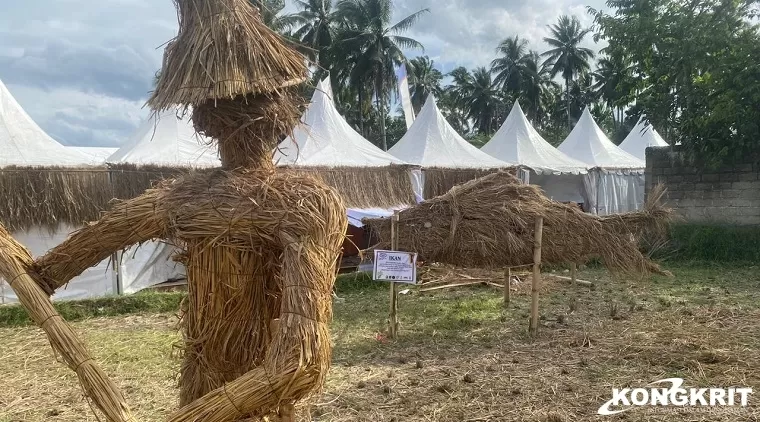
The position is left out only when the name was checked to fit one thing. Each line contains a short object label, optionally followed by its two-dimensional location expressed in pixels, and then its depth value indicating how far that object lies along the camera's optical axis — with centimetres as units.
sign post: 641
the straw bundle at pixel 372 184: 1161
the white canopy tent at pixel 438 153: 1410
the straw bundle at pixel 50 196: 851
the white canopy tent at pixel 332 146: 1181
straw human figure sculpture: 218
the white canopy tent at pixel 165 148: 986
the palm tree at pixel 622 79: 1361
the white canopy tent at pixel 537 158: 1570
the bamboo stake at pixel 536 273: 663
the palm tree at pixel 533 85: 3819
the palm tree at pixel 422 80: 3396
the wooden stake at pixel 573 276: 911
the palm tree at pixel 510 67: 3831
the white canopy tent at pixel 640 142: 2259
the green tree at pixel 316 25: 2836
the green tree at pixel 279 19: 2339
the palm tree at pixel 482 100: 3997
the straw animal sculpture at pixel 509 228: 653
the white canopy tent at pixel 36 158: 876
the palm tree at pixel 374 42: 2778
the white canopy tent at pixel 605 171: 1664
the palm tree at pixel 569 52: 3762
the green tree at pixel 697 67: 1086
